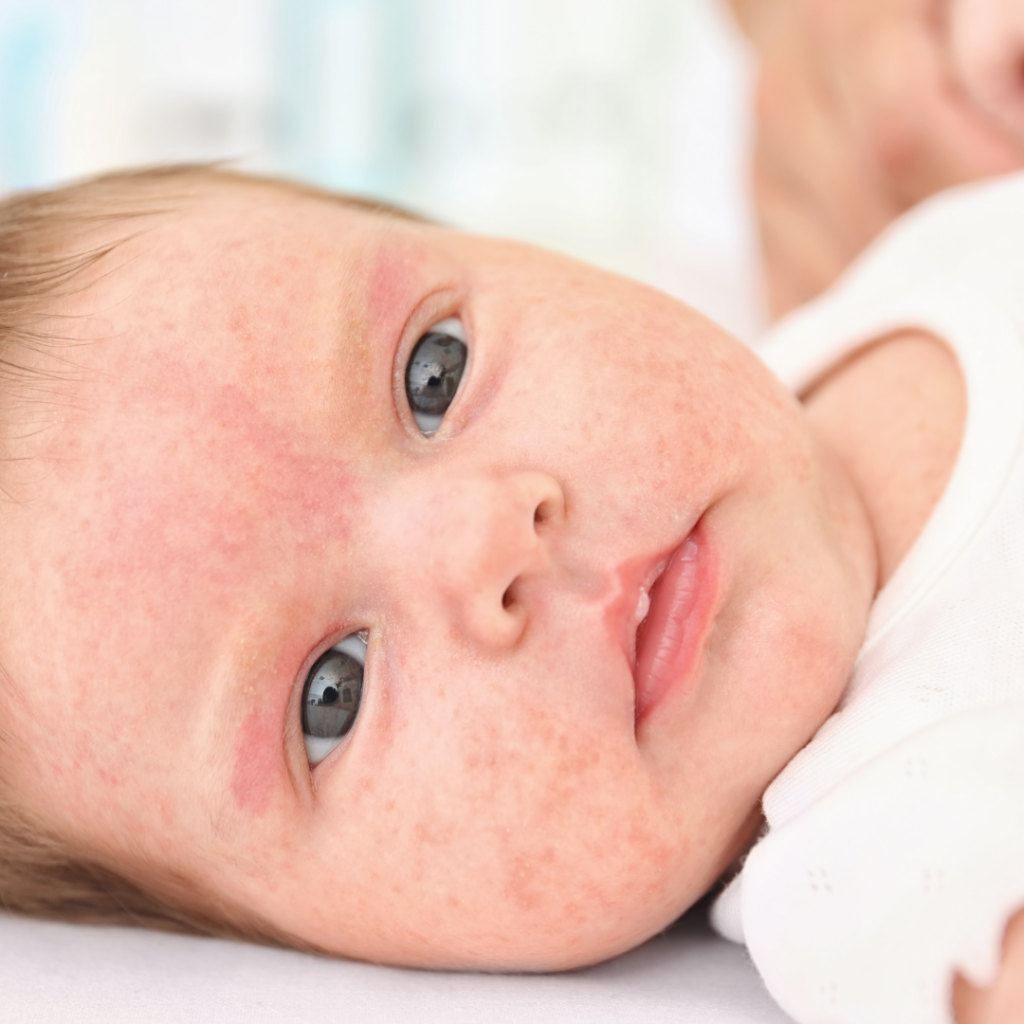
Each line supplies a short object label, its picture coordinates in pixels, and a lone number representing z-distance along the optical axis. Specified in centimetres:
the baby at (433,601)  40
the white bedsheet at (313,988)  39
